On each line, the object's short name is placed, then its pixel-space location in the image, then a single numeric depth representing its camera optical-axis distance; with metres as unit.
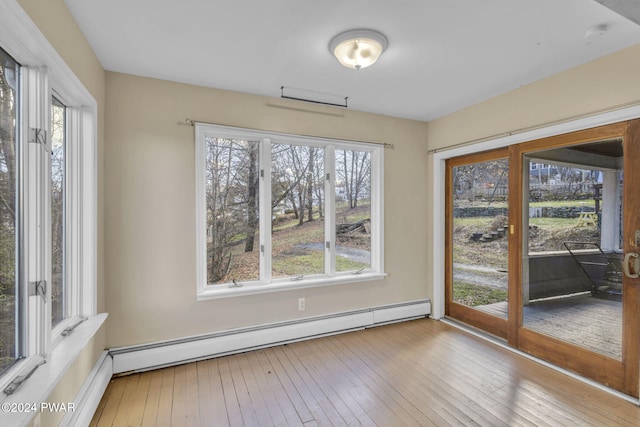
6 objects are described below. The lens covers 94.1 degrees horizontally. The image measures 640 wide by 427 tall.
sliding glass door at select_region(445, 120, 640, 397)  2.22
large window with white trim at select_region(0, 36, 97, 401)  1.34
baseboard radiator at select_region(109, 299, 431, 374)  2.52
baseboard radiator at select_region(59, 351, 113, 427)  1.73
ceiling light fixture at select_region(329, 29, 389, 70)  1.95
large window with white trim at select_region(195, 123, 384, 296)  2.90
